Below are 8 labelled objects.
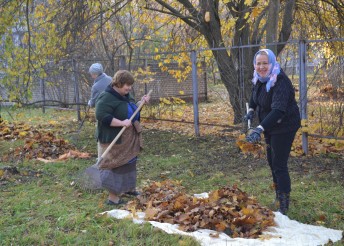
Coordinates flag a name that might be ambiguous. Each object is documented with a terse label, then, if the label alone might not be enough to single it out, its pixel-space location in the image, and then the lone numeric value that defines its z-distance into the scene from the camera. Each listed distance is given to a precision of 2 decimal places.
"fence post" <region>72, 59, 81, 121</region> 13.42
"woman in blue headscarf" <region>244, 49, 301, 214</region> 4.45
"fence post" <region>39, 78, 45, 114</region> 16.10
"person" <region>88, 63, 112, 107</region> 7.21
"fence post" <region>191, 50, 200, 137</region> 9.57
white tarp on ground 3.88
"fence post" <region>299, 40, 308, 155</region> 7.27
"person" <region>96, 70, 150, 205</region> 5.15
